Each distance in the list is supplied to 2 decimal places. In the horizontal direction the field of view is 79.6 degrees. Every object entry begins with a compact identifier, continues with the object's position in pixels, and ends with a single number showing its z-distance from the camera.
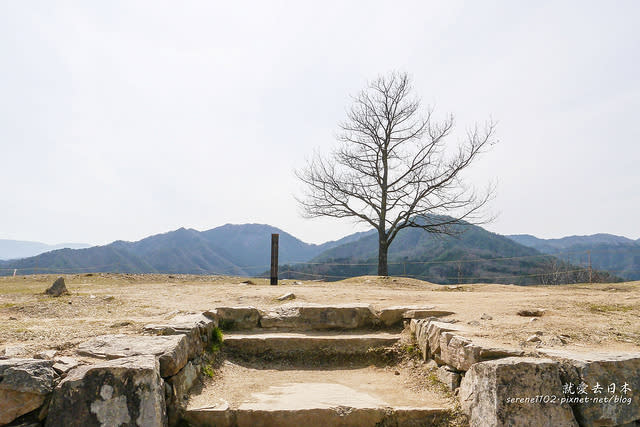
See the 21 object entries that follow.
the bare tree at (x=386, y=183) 16.64
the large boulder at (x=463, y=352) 3.18
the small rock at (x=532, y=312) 4.88
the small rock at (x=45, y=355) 3.03
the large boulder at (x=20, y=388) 2.64
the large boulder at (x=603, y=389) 2.87
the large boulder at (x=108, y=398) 2.70
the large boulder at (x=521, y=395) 2.78
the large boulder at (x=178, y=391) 3.11
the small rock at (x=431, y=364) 3.98
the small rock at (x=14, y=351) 3.05
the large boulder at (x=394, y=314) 5.20
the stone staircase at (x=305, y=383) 2.75
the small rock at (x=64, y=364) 2.91
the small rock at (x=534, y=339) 3.57
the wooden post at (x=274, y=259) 11.59
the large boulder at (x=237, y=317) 5.11
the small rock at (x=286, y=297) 6.52
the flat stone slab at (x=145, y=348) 3.16
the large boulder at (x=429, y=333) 3.99
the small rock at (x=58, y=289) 7.59
